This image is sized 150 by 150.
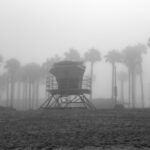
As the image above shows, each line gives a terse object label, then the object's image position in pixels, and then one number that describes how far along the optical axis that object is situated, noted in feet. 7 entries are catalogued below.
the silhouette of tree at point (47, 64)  269.44
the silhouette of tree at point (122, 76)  340.59
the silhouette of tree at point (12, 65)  258.98
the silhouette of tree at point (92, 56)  261.24
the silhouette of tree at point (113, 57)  256.93
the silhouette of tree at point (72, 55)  255.91
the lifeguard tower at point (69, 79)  83.20
